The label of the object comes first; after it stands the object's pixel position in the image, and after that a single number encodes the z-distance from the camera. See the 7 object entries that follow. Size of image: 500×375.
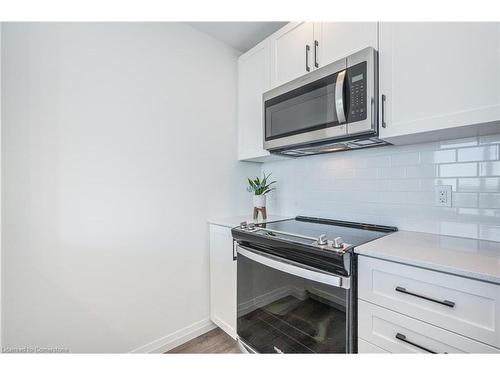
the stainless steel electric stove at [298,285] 1.05
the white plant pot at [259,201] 1.98
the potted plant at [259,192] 1.98
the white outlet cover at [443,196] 1.29
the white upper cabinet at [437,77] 0.94
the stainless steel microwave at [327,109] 1.22
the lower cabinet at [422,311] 0.77
